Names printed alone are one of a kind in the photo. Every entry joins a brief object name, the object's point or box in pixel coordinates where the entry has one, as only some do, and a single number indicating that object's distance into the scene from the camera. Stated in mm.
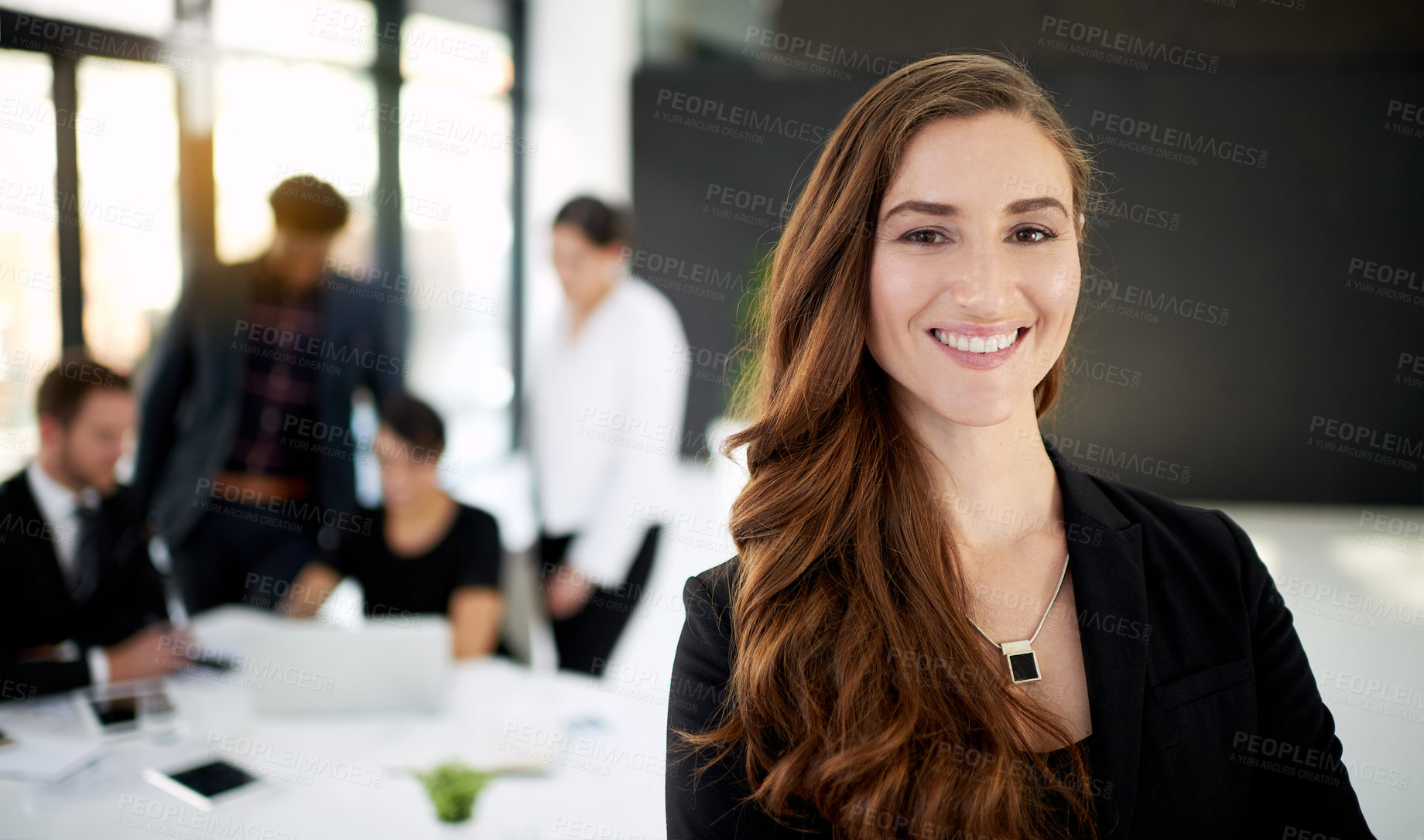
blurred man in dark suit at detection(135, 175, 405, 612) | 3500
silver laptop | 2355
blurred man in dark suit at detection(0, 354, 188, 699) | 2844
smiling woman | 1232
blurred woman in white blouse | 3496
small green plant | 1919
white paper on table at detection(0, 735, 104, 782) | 2146
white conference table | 2020
